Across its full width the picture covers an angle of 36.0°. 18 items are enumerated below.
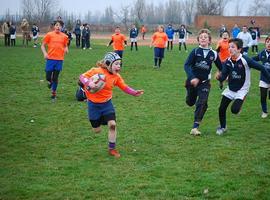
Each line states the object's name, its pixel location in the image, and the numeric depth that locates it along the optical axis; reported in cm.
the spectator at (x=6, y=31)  3326
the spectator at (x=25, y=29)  3535
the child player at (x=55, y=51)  1232
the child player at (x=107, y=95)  724
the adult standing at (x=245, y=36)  2323
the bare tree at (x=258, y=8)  11144
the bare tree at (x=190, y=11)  10949
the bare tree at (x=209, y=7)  9312
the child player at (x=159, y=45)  2105
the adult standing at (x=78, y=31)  3484
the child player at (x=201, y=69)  864
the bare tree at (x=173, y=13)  11109
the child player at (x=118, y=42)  2181
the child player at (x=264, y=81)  1024
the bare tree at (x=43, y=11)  7688
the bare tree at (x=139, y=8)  9525
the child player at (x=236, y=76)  837
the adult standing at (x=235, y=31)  3169
